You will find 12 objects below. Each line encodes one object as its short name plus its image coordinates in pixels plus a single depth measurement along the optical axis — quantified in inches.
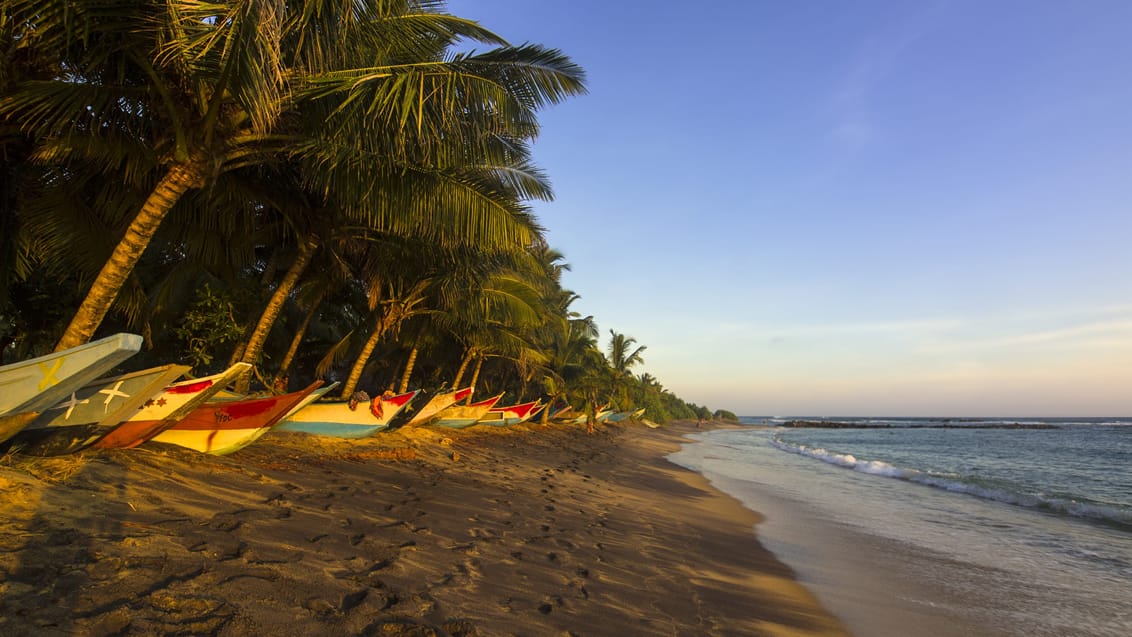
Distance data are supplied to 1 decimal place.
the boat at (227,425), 264.1
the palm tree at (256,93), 194.4
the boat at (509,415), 886.4
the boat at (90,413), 194.9
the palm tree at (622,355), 1435.8
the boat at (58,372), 150.0
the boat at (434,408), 605.3
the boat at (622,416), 2097.9
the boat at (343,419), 401.4
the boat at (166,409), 228.2
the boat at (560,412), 1388.4
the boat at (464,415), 701.9
